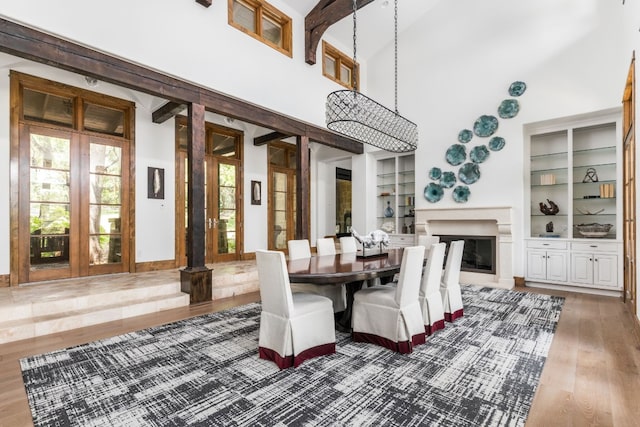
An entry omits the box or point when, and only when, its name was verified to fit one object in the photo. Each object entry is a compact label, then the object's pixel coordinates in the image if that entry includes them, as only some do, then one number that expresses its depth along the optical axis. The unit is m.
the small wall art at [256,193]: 7.39
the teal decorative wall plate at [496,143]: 5.72
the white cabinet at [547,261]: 5.24
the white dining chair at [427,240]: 4.85
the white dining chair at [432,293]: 3.30
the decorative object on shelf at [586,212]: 5.27
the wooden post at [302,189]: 6.09
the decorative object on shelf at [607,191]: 4.98
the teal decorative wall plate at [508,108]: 5.58
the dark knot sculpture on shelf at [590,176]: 5.27
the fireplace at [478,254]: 5.90
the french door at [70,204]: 4.49
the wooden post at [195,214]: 4.43
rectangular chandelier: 3.48
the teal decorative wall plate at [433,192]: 6.41
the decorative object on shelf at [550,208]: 5.49
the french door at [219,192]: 6.15
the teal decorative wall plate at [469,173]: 5.97
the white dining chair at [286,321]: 2.57
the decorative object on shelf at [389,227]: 7.34
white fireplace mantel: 5.59
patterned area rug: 1.96
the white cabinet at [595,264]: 4.83
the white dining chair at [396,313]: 2.85
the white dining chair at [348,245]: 4.70
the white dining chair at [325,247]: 4.38
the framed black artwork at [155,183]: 5.72
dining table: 2.67
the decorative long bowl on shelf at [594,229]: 4.92
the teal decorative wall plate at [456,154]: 6.14
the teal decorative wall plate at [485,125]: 5.79
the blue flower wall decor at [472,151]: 5.63
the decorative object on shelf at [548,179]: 5.50
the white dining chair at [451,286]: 3.73
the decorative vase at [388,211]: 7.50
